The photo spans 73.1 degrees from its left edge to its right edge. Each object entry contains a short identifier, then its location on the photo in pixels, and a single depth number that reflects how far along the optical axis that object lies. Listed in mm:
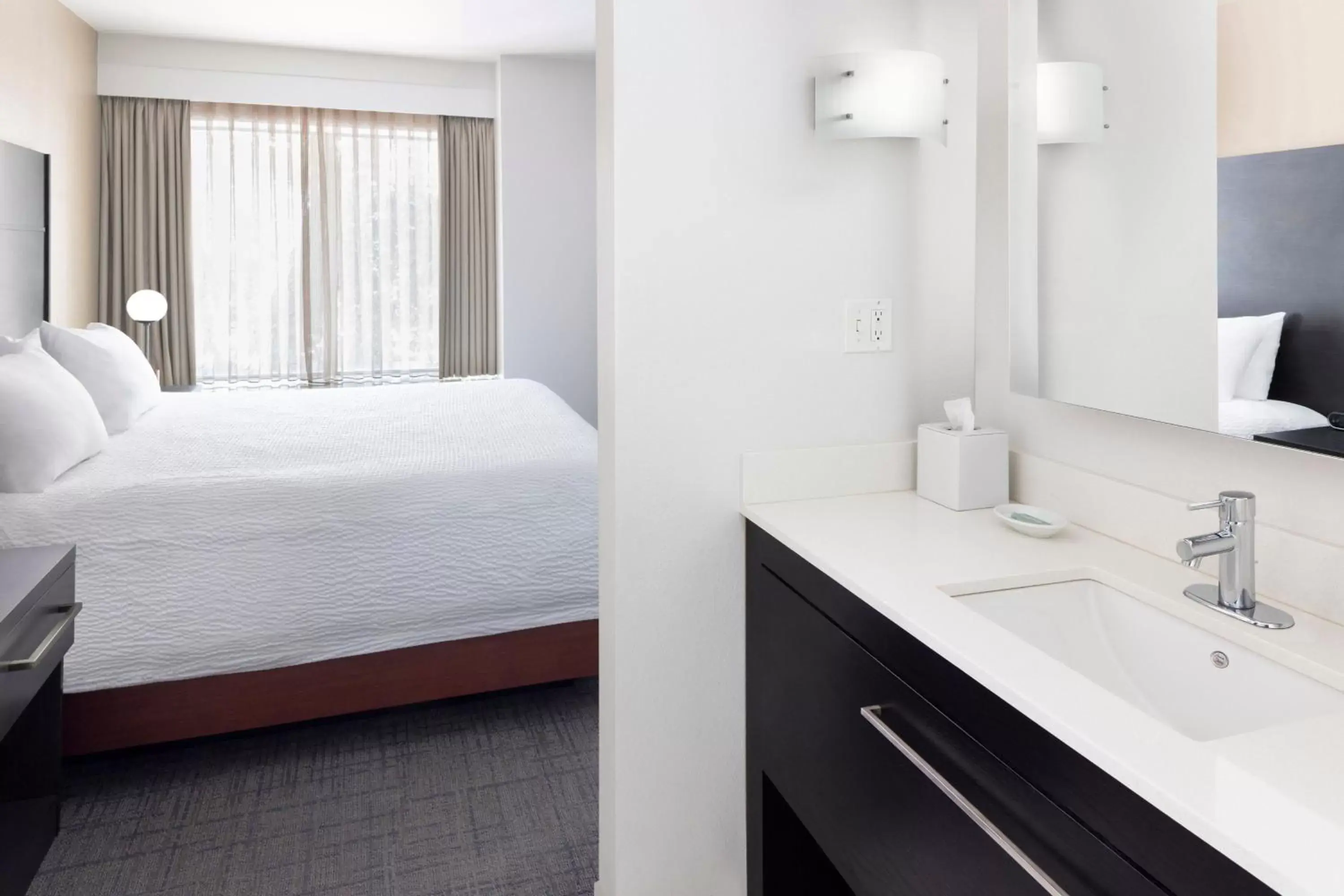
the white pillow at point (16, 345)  2799
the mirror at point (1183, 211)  1097
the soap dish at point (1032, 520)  1465
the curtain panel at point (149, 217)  5078
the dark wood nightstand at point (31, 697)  1571
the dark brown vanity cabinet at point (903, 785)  814
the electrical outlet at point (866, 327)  1739
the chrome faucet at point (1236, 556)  1103
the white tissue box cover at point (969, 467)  1626
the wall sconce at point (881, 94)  1577
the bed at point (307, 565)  2293
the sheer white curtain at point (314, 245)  5379
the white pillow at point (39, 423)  2320
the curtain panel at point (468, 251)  5715
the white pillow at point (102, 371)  3105
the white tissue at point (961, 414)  1678
